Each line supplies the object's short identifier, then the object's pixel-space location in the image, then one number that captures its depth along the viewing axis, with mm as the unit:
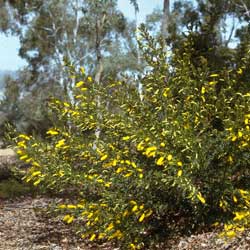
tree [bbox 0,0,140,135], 25844
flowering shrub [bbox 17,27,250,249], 4504
